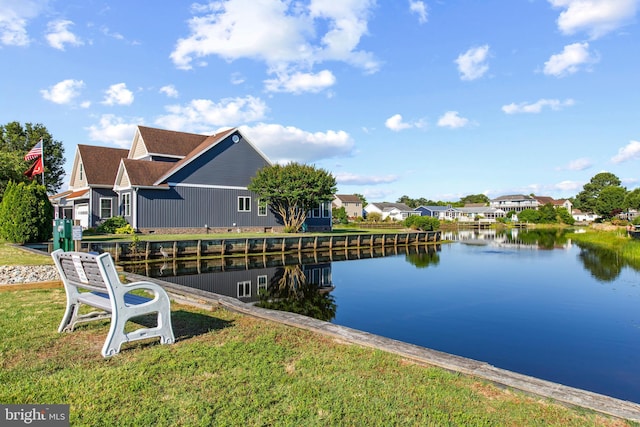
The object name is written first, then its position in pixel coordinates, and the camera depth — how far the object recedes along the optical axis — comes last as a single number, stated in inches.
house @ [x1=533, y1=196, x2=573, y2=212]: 5059.1
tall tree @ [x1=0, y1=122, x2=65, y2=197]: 1797.5
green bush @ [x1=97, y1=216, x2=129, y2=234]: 1061.8
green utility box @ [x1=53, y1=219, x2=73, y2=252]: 573.0
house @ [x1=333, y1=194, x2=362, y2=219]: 3555.6
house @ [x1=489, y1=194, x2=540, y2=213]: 4328.2
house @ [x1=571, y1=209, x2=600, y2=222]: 4731.3
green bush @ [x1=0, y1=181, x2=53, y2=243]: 804.6
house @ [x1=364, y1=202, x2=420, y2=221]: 3858.3
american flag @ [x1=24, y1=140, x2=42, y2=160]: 957.8
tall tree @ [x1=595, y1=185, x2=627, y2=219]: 3304.6
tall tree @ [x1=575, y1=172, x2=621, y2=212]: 4325.3
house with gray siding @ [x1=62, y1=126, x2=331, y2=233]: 1091.3
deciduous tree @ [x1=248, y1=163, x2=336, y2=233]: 1216.2
